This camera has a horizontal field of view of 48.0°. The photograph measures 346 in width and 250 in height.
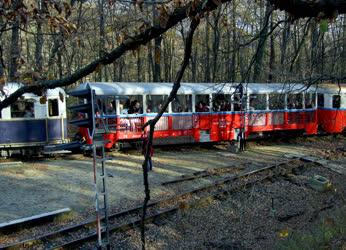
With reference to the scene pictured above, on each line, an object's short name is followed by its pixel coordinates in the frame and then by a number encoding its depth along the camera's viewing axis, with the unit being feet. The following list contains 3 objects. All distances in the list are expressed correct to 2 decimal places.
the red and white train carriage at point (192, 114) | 54.49
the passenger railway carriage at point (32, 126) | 51.24
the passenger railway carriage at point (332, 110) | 74.33
